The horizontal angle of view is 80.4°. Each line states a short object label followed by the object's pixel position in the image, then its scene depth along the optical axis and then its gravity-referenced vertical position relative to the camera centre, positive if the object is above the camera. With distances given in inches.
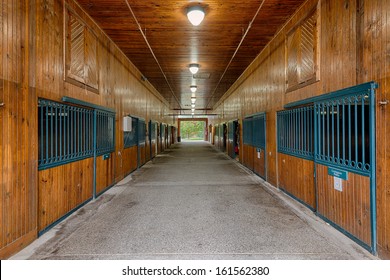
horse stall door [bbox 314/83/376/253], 104.6 -14.3
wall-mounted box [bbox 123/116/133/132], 276.2 +20.9
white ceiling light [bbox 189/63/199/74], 309.2 +98.2
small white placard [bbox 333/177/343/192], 124.6 -25.1
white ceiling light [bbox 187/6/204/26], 166.9 +91.8
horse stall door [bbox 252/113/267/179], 267.7 -7.2
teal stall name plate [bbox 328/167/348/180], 121.0 -19.0
